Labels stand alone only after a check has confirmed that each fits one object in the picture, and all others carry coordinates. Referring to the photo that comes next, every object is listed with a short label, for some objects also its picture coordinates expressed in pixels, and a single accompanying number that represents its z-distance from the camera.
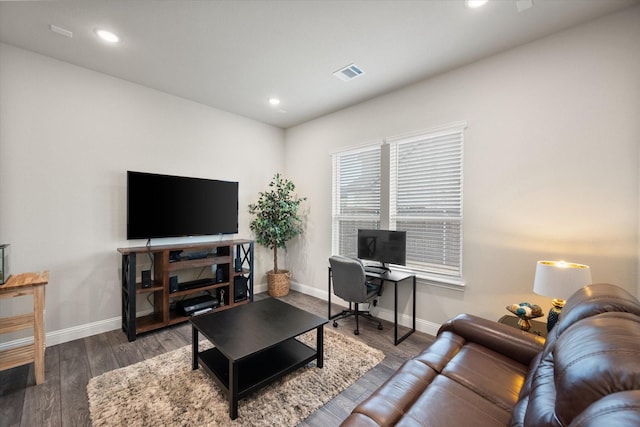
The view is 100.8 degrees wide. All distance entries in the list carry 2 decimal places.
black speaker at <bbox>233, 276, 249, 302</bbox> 3.69
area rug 1.74
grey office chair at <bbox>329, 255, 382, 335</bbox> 2.84
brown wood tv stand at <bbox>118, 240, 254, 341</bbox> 2.82
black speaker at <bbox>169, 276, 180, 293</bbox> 3.11
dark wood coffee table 1.80
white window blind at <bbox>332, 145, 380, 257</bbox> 3.60
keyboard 3.07
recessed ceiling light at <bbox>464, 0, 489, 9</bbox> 1.92
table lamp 1.79
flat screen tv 3.05
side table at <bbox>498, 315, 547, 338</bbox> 2.01
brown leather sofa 0.71
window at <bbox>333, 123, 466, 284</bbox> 2.88
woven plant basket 4.27
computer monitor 3.04
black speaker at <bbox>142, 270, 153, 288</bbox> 2.92
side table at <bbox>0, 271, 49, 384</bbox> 2.05
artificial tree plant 4.23
